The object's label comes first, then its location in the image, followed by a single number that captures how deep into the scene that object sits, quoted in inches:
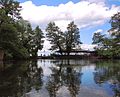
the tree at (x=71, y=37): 1431.6
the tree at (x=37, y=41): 1262.7
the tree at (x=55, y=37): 1400.7
